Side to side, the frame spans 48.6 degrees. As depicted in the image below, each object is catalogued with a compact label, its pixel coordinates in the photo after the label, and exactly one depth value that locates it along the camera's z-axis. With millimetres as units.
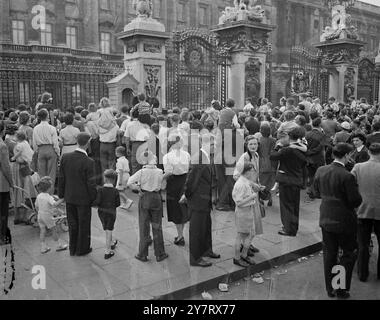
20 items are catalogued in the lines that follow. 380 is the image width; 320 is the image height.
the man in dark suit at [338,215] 4977
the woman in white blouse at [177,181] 6465
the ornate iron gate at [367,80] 20672
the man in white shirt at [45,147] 7824
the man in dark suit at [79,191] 5988
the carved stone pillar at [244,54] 14742
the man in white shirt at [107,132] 9344
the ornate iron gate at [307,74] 18500
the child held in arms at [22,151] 7391
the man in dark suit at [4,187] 6430
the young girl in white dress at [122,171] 8641
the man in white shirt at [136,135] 8897
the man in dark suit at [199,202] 5754
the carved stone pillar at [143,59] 12711
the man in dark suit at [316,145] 9250
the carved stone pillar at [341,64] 18875
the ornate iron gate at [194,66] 14734
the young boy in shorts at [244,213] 5719
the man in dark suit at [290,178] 7098
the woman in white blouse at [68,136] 8258
